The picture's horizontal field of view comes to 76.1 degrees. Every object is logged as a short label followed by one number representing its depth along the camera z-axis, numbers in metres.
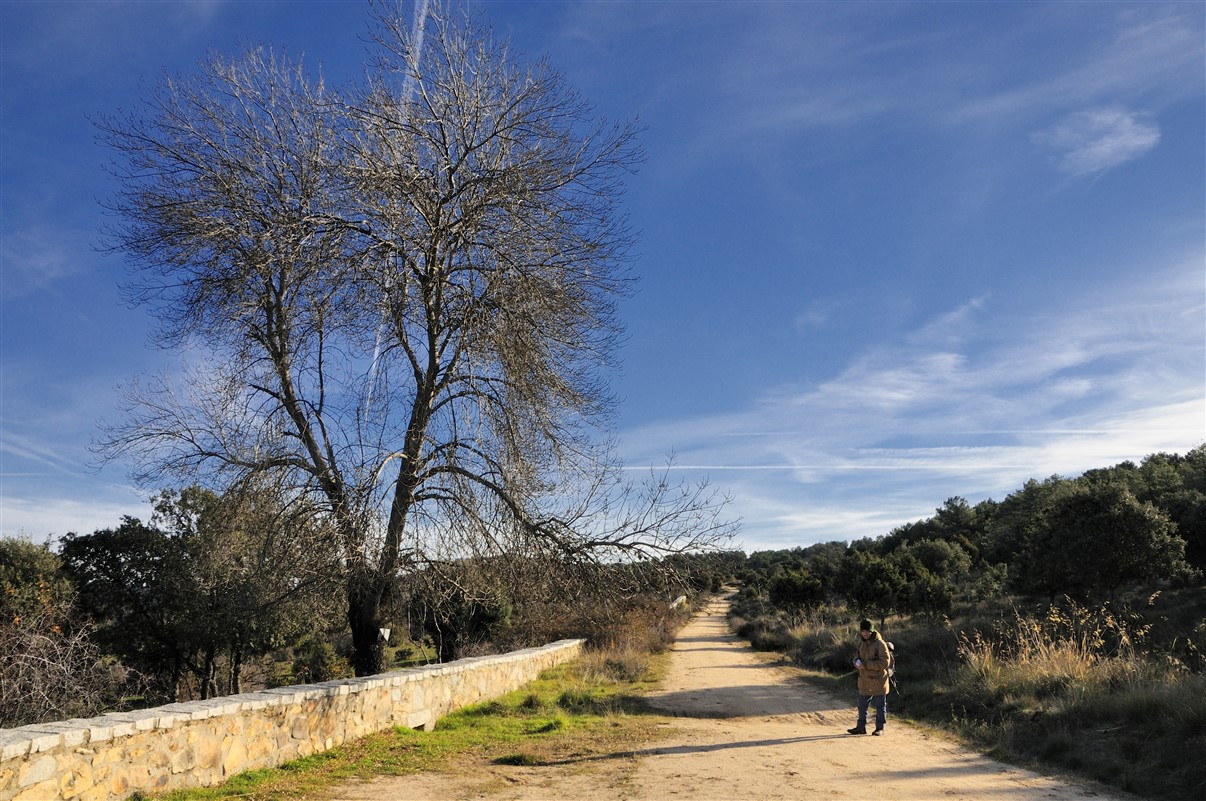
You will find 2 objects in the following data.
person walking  10.65
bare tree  10.20
